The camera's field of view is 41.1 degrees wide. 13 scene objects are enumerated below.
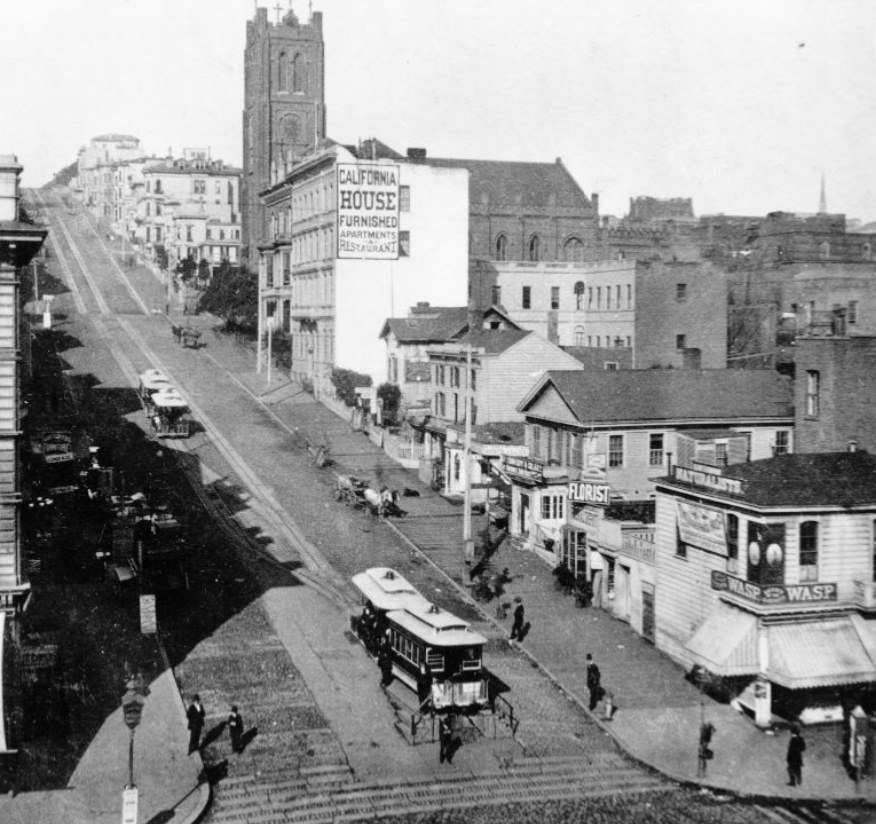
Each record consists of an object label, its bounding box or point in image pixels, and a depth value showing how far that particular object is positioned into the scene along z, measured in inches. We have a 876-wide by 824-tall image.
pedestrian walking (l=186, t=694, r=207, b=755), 1066.7
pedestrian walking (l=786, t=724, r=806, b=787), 1035.9
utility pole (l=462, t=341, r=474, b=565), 1691.7
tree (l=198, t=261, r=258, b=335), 3997.5
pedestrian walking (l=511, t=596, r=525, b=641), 1428.4
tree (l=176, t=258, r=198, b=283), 4974.2
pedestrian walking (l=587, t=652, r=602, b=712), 1210.0
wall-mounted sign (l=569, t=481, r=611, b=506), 1680.6
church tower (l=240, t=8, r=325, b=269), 5310.0
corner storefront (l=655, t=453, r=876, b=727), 1194.0
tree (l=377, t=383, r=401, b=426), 2763.3
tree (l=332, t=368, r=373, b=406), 2856.8
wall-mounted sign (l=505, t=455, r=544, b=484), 1835.6
